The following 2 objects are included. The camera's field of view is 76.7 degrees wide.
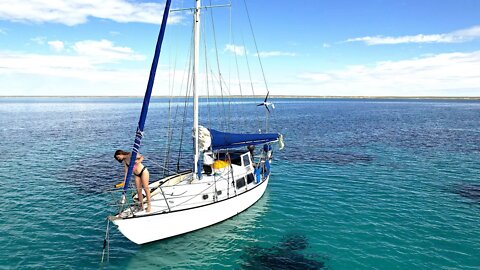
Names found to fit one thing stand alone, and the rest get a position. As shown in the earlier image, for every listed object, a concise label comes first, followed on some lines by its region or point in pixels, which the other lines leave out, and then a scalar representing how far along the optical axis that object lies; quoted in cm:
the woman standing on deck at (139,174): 1566
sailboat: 1576
